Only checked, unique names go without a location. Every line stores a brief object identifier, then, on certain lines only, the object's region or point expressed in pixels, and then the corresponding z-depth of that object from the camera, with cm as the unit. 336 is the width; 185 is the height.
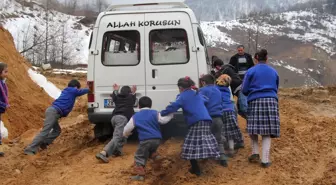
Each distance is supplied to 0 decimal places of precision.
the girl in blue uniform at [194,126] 570
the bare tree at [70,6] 7329
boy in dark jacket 671
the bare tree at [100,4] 7195
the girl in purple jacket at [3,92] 698
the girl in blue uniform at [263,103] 603
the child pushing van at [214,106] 626
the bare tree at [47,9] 5814
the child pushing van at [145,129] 586
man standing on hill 848
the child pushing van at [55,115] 726
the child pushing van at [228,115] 677
